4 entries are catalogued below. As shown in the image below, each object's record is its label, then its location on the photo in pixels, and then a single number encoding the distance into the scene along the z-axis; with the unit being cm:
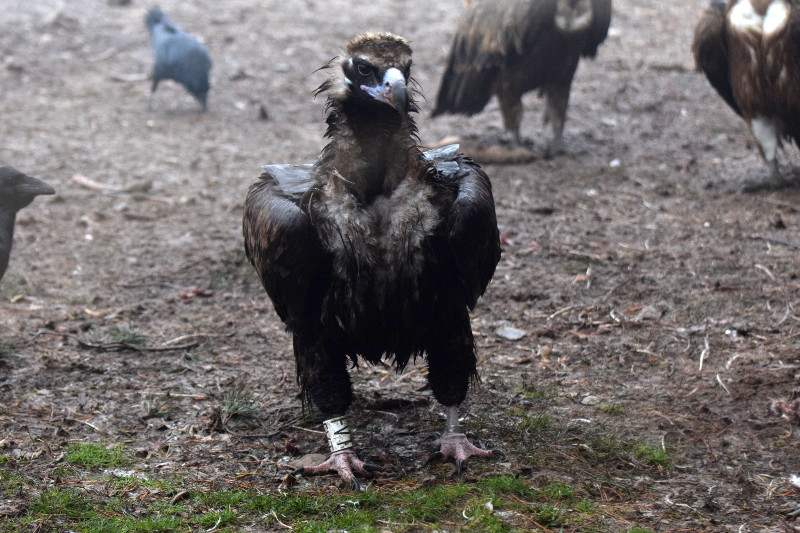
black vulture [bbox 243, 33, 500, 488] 679
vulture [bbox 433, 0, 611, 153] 1552
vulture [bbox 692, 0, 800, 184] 1252
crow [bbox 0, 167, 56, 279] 1043
